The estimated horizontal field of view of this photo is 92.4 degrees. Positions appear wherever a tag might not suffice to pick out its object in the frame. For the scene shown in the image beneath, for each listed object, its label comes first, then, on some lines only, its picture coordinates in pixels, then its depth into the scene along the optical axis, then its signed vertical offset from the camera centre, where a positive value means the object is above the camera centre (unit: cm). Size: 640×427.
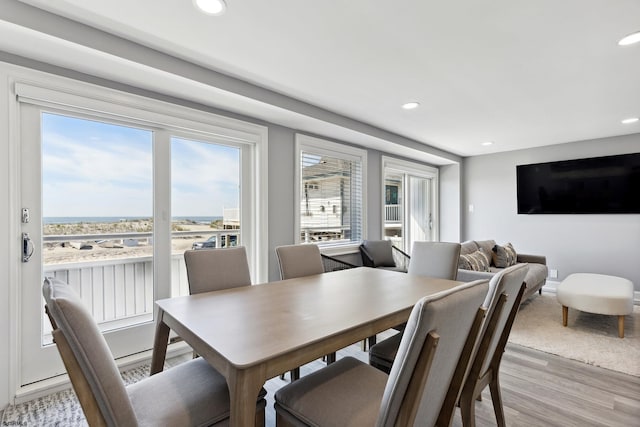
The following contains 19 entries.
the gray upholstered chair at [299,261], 240 -38
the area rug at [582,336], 255 -122
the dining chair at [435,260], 247 -39
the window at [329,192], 367 +28
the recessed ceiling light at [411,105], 307 +110
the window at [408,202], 514 +20
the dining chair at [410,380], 82 -55
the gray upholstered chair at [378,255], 401 -55
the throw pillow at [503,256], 446 -65
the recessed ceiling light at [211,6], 159 +111
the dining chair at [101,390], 83 -50
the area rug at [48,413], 175 -118
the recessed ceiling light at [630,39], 190 +109
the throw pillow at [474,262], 340 -56
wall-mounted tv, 434 +39
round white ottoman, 290 -84
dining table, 99 -47
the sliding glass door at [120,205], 201 +8
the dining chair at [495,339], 124 -57
